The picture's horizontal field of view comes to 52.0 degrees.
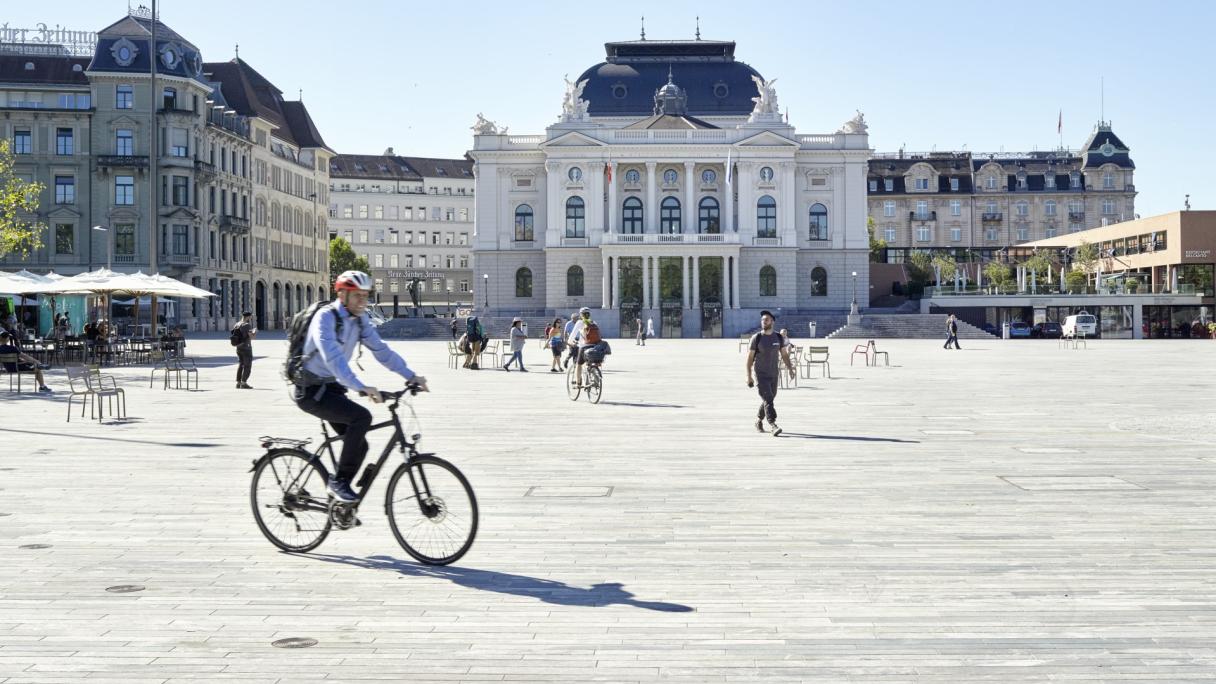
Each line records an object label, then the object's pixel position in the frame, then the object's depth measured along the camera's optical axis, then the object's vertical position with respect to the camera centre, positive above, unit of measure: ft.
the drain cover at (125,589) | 25.23 -5.32
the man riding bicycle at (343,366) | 27.12 -0.88
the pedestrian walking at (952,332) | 187.52 -1.57
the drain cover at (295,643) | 21.32 -5.45
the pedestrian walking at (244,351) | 90.99 -1.77
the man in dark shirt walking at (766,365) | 57.00 -1.94
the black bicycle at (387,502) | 27.48 -4.01
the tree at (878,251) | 368.89 +21.04
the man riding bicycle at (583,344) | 79.97 -1.26
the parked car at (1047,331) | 264.11 -2.17
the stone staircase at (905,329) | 254.68 -1.43
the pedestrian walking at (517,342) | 121.80 -1.69
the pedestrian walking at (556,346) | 120.30 -2.07
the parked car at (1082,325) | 247.46 -0.92
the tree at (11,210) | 142.82 +14.16
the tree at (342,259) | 386.93 +21.19
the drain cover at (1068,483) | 39.04 -5.23
